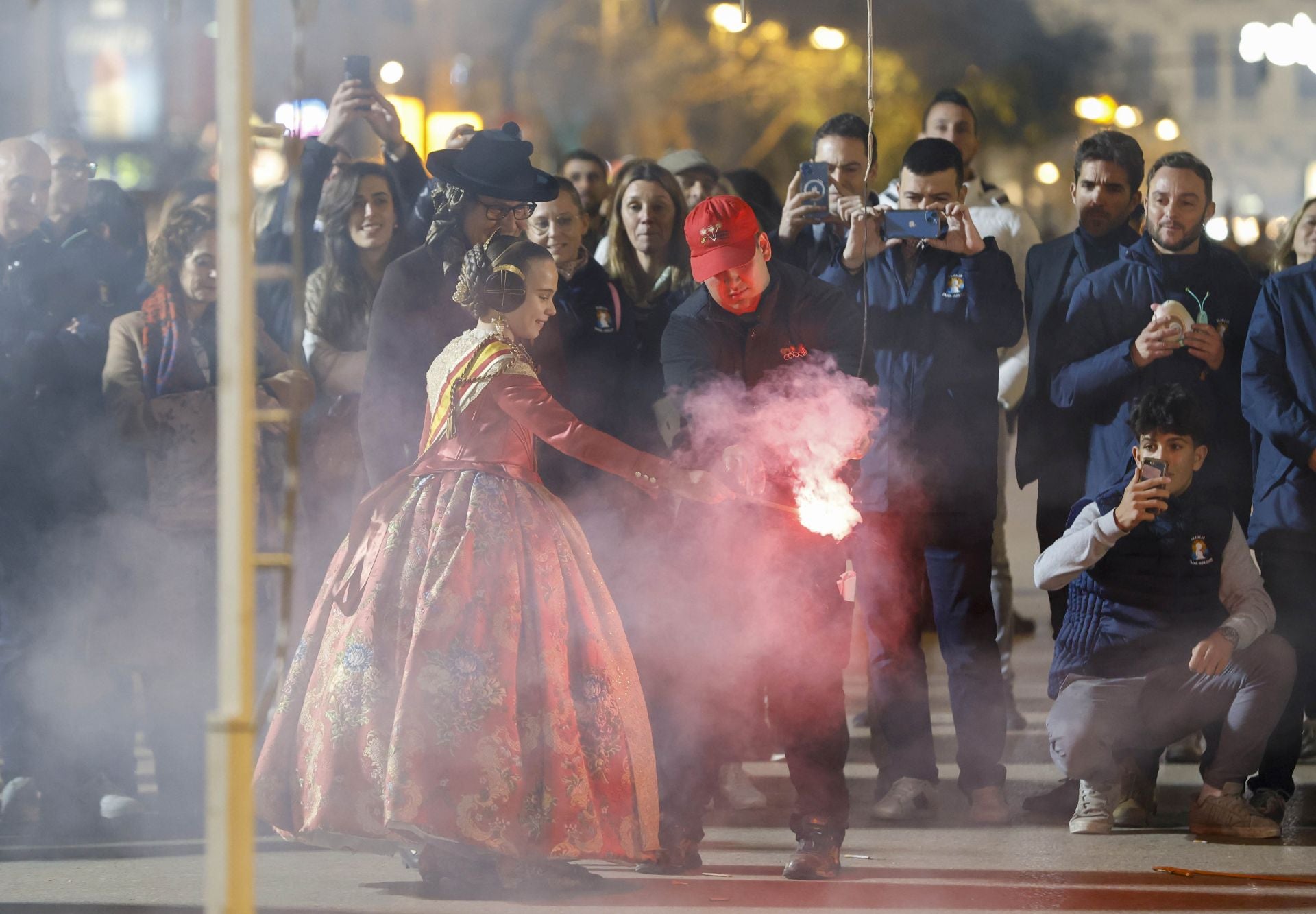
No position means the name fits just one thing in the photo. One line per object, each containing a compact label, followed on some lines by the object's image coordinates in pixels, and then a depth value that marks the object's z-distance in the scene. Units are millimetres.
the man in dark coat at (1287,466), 10453
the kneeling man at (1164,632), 10156
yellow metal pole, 5664
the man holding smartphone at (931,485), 10453
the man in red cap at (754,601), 8969
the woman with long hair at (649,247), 11398
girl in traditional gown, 8297
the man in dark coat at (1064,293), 11164
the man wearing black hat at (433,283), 9289
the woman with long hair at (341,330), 11406
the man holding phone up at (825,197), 11352
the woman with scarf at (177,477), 10633
